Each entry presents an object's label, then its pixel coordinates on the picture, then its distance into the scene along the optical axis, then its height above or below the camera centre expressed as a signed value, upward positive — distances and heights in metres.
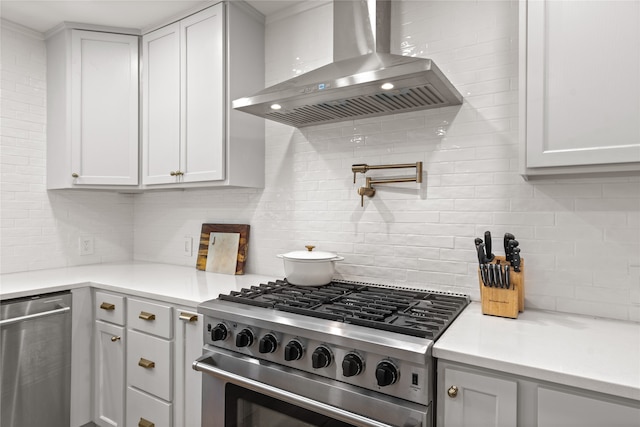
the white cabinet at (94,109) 2.60 +0.67
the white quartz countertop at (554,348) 1.03 -0.42
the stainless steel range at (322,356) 1.25 -0.51
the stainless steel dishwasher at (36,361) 1.94 -0.79
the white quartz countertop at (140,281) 1.97 -0.41
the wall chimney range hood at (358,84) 1.54 +0.51
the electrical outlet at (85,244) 2.94 -0.26
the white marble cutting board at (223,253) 2.55 -0.28
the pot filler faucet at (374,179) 1.95 +0.17
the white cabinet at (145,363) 1.86 -0.79
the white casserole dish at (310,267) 1.97 -0.29
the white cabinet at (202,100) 2.26 +0.67
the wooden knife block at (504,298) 1.52 -0.34
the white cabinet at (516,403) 1.02 -0.53
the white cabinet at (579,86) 1.26 +0.42
